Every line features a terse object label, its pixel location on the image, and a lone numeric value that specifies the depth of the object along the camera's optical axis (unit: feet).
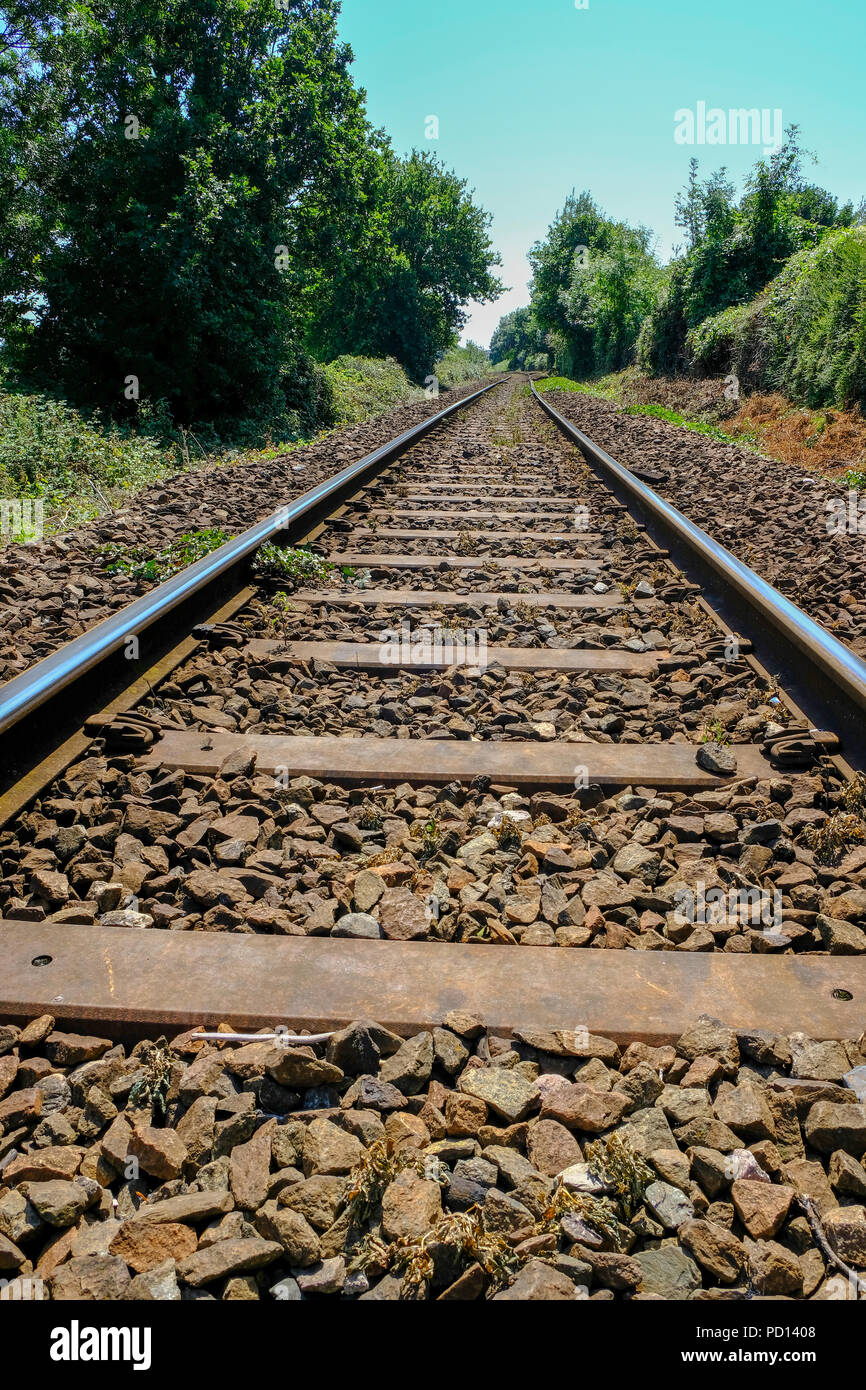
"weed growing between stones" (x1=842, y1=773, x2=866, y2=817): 7.63
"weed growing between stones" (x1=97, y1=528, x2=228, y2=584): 14.60
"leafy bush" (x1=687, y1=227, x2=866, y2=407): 37.96
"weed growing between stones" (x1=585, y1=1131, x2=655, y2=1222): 4.14
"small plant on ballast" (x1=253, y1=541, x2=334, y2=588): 14.52
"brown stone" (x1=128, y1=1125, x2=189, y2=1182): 4.30
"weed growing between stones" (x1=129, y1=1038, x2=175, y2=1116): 4.70
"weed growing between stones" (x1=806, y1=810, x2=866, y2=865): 7.08
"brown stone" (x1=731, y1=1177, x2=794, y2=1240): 4.00
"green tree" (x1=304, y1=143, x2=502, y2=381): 108.27
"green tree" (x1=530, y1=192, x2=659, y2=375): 107.45
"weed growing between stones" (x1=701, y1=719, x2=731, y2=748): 9.12
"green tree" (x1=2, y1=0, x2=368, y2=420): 40.88
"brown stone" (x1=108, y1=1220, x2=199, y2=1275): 3.89
